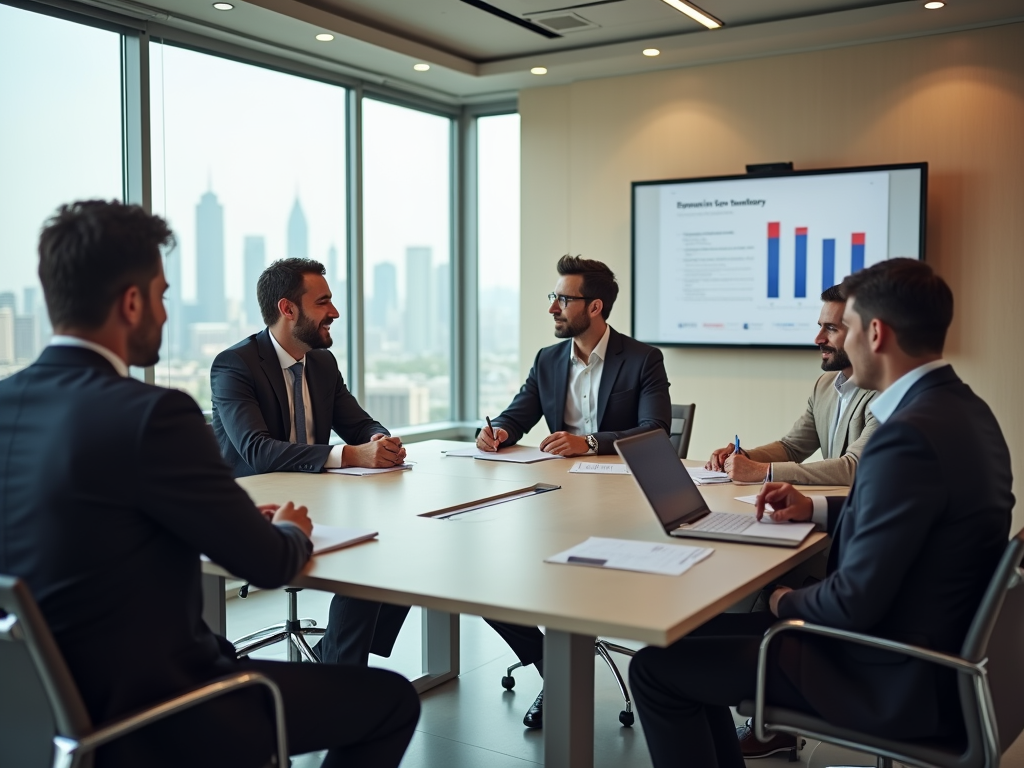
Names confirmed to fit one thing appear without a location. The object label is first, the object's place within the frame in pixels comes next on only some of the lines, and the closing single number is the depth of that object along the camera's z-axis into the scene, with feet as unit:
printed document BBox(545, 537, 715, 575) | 6.98
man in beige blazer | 10.44
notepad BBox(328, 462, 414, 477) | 11.42
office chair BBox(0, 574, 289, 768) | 4.97
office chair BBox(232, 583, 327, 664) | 12.06
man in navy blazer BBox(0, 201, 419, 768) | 5.51
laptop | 7.91
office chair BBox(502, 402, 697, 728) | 11.45
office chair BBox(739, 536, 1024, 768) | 6.24
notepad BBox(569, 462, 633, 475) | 11.70
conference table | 6.09
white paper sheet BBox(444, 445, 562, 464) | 12.68
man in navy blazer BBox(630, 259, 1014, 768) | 6.47
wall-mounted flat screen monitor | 17.90
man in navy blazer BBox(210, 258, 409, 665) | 11.29
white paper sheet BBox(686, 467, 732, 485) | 10.88
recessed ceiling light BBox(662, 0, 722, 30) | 15.62
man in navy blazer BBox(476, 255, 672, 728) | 13.92
